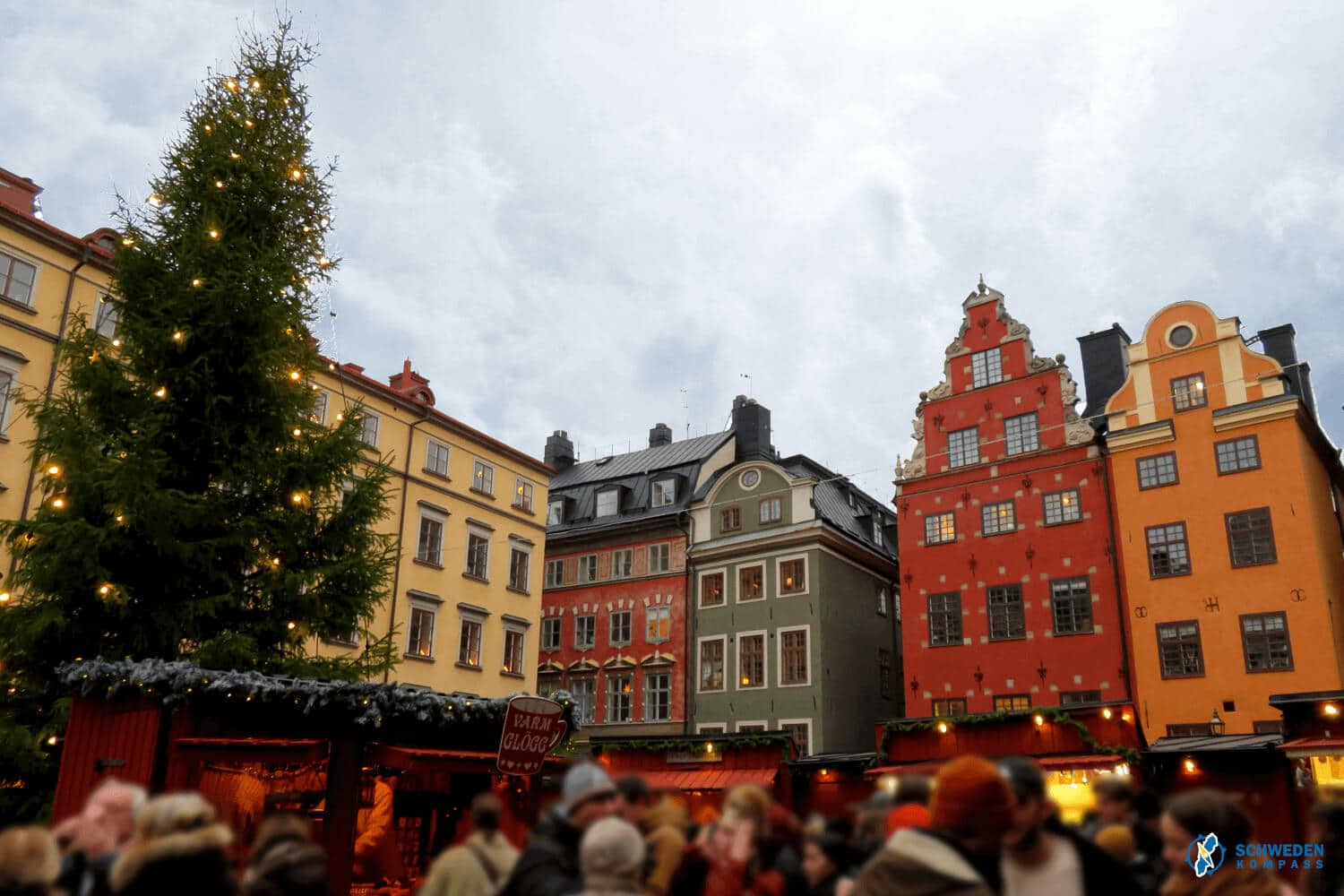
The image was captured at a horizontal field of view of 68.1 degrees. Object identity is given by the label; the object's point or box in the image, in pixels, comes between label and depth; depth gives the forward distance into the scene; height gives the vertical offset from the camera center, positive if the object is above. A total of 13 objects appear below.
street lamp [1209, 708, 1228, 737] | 23.78 +0.81
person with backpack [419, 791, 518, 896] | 5.52 -0.62
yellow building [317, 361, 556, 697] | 30.58 +6.61
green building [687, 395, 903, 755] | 32.94 +4.79
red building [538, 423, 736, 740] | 36.25 +5.80
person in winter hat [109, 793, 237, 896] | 4.08 -0.49
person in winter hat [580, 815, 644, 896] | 4.53 -0.48
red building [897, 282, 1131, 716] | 27.03 +6.04
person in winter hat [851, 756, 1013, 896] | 3.79 -0.32
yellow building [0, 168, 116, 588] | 21.80 +9.81
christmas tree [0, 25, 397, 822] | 12.77 +3.82
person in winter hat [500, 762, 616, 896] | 5.23 -0.48
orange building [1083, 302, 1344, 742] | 24.02 +5.71
